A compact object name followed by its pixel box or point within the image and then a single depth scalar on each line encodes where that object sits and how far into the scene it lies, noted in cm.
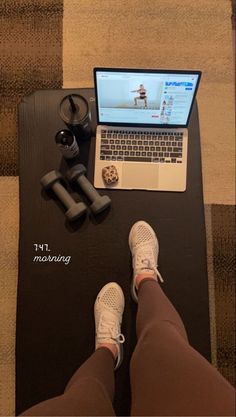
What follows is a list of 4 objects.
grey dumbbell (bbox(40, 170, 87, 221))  119
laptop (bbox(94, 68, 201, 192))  112
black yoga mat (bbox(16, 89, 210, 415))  117
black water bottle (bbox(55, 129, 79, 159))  112
